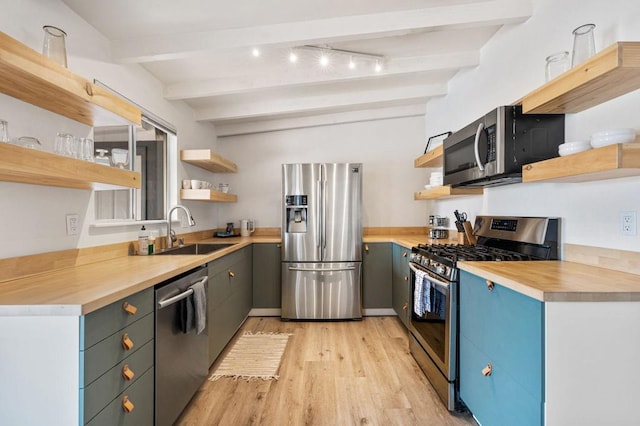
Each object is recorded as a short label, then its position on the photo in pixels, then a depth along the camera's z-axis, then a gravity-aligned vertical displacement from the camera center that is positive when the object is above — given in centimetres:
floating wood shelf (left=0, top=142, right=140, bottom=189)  113 +17
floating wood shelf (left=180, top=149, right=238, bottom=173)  316 +56
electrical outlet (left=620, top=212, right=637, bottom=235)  141 -3
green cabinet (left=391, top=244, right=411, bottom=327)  297 -72
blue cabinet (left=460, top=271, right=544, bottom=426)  122 -65
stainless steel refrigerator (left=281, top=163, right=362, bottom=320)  348 -31
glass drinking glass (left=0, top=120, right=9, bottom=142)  120 +31
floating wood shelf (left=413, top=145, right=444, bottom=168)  286 +55
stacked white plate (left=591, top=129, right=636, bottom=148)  122 +32
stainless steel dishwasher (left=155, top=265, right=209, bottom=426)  160 -81
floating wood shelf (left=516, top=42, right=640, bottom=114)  117 +58
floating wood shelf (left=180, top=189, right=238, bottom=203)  308 +18
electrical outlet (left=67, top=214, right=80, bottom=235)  177 -8
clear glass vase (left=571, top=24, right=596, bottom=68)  151 +84
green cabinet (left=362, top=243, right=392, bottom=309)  361 -70
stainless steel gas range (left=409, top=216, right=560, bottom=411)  191 -43
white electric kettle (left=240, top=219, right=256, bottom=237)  400 -20
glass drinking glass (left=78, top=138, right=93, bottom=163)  153 +31
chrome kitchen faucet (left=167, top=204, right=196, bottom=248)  273 -21
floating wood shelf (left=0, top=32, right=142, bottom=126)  119 +55
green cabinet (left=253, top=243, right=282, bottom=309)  359 -73
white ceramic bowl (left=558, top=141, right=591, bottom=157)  138 +31
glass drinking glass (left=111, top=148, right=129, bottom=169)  179 +31
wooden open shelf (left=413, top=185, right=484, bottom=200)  279 +21
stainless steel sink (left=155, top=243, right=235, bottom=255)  292 -35
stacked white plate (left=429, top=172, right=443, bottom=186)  322 +37
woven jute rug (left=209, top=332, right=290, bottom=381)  238 -124
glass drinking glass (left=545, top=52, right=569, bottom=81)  168 +83
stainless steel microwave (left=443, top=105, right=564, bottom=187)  181 +45
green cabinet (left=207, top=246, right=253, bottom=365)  238 -76
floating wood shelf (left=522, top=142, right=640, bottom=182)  116 +21
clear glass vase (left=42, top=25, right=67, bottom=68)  144 +78
